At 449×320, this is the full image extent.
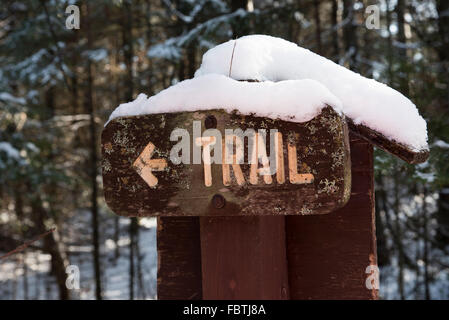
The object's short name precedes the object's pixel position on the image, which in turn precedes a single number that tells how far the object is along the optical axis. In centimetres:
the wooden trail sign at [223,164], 124
